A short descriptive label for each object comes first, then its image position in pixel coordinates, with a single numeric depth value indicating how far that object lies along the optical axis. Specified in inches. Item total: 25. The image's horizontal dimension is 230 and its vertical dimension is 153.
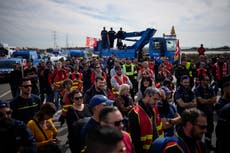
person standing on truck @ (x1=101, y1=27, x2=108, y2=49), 773.7
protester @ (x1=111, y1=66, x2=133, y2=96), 270.5
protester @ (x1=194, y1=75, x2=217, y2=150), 203.0
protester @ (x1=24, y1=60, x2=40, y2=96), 330.0
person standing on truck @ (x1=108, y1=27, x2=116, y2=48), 776.0
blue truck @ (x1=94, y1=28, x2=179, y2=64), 698.2
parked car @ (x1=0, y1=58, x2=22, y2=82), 678.6
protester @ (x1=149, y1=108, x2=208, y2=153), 91.9
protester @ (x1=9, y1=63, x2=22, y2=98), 354.3
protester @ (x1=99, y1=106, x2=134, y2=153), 98.9
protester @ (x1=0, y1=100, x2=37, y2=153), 116.2
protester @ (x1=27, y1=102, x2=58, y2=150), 137.9
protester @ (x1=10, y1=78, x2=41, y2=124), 168.7
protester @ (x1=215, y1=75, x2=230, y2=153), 126.0
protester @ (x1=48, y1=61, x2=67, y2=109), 319.0
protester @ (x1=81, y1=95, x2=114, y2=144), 117.2
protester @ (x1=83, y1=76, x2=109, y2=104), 217.2
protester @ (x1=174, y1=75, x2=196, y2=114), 192.9
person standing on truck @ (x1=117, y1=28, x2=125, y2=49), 794.6
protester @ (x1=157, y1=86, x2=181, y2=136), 154.1
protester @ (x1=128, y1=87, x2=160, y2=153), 128.5
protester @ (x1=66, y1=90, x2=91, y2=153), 125.0
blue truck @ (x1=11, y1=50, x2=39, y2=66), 850.8
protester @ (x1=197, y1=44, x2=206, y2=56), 586.6
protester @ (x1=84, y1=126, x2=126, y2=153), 65.2
